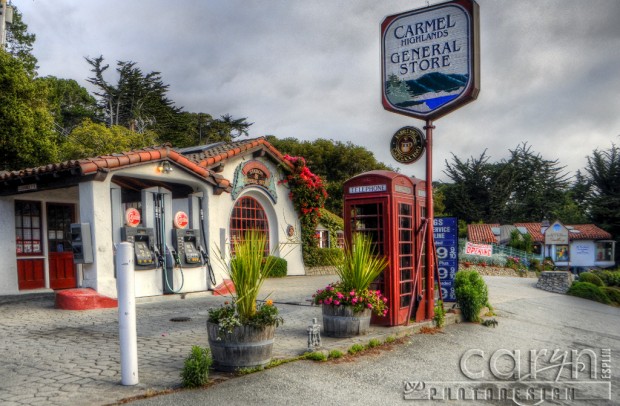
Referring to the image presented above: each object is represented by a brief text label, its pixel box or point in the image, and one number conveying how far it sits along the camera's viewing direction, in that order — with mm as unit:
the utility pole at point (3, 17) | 20228
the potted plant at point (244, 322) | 5711
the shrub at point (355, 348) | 6926
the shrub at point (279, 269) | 18922
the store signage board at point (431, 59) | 9273
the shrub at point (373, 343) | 7324
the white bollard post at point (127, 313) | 5305
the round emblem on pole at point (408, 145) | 9203
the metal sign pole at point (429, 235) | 9211
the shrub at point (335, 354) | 6641
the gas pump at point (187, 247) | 12438
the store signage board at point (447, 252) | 11117
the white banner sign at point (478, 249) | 25067
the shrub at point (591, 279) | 18919
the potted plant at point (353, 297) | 7613
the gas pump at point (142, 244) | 11392
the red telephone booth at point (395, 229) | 8383
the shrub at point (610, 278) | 20109
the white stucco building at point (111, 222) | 10711
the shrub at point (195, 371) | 5254
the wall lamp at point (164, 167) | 12016
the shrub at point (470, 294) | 10000
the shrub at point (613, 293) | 16969
